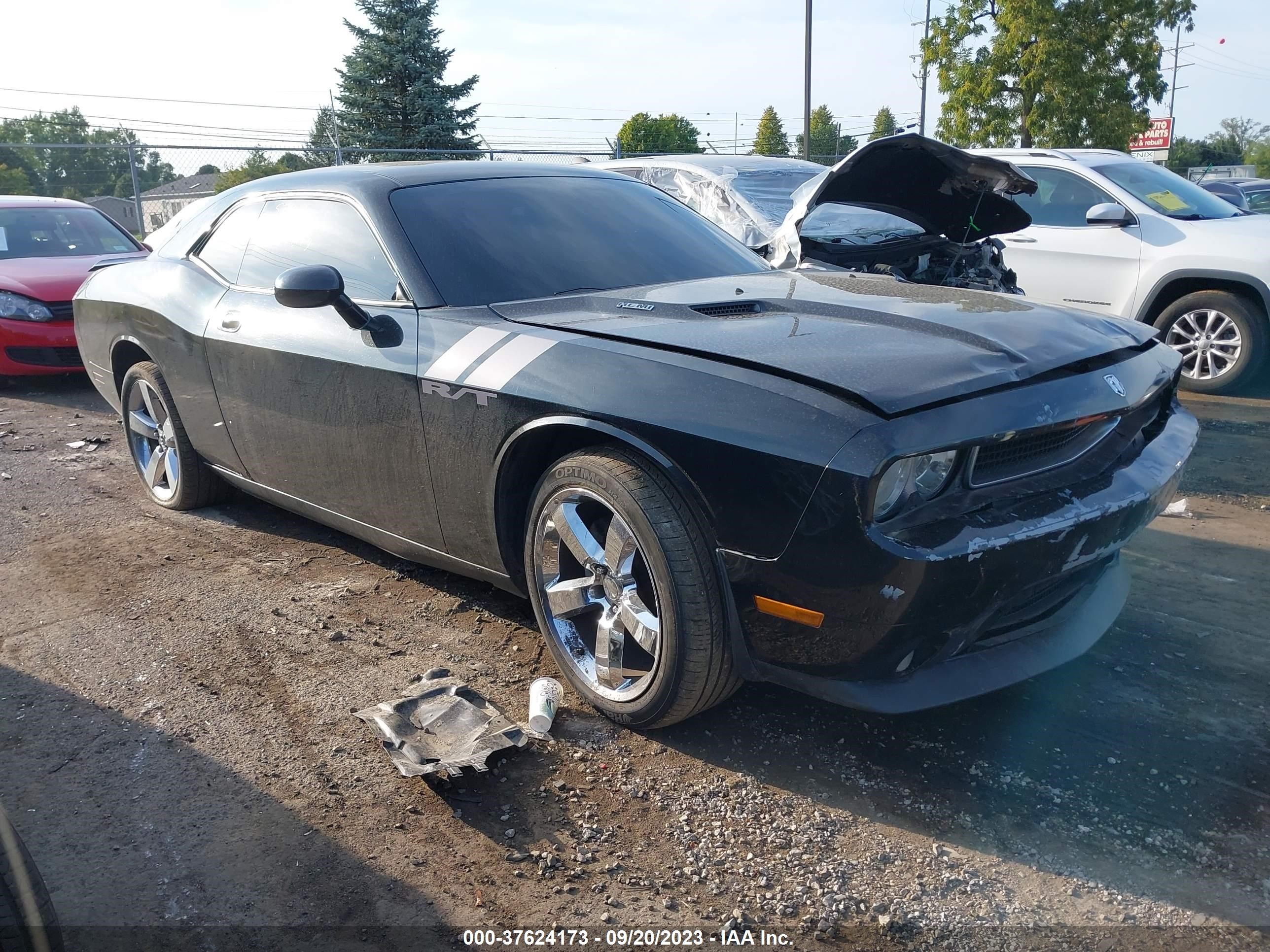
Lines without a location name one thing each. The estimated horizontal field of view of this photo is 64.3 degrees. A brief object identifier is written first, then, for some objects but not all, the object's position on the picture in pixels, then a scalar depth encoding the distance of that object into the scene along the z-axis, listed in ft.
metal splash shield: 8.53
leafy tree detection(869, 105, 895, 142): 253.24
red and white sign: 118.62
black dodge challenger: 7.43
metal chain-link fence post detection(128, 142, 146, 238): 45.06
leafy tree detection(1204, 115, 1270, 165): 270.18
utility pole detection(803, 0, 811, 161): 62.59
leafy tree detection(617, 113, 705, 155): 204.33
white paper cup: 9.18
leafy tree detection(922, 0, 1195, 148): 58.29
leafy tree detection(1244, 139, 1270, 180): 266.77
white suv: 22.26
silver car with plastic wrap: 17.06
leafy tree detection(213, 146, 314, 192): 56.08
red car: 25.13
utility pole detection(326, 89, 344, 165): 70.54
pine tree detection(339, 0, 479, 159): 84.17
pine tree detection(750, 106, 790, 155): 170.60
